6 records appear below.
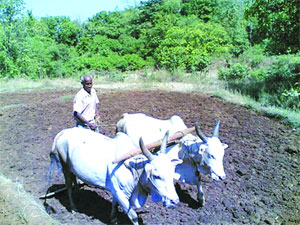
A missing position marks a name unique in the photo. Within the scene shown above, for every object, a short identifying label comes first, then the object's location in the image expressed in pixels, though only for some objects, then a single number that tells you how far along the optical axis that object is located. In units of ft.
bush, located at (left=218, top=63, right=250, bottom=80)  51.08
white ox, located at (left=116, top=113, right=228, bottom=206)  13.73
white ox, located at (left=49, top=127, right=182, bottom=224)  11.41
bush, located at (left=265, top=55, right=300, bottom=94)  37.29
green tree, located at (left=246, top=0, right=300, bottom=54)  34.17
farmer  16.11
